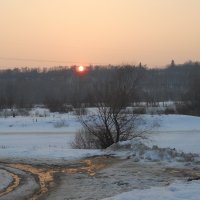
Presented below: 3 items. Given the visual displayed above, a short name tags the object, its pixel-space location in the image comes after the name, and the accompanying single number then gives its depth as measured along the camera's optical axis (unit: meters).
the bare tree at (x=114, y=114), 26.86
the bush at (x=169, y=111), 73.56
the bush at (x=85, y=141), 27.62
